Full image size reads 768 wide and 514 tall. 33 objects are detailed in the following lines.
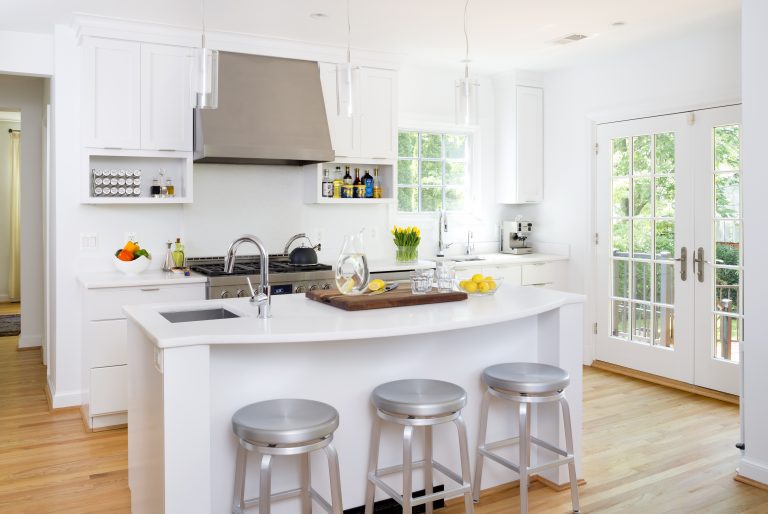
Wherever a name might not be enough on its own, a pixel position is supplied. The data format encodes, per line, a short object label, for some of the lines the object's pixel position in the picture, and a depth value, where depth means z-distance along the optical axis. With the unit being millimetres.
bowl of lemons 3205
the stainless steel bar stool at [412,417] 2484
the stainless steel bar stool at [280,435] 2236
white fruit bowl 4555
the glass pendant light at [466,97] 3066
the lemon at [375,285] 3078
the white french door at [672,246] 4820
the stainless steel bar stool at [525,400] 2838
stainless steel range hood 4625
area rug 7352
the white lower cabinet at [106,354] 4215
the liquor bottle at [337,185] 5430
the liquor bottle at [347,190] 5516
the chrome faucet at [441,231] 6180
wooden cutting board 2840
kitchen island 2314
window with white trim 6184
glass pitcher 2914
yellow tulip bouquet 5648
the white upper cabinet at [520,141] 6230
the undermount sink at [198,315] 2969
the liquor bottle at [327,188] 5398
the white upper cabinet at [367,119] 5262
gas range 4516
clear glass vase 5657
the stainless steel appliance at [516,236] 6305
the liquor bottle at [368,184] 5618
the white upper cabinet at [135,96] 4496
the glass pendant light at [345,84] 2910
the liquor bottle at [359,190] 5566
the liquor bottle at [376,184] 5676
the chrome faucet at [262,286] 2559
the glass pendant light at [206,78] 2602
